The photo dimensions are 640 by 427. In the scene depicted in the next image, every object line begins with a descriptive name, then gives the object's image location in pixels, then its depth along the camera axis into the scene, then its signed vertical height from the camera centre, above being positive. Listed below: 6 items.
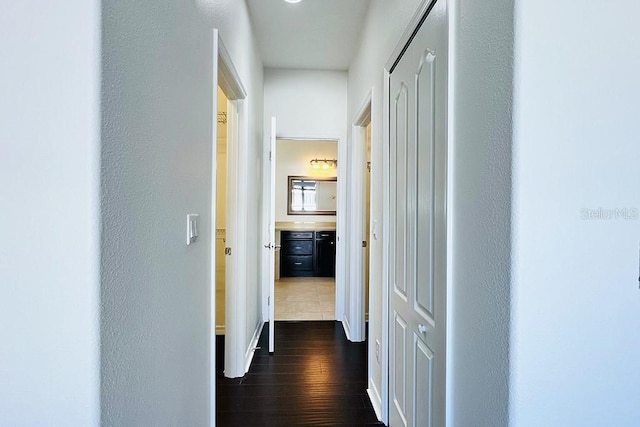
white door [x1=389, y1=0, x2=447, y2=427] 1.17 -0.06
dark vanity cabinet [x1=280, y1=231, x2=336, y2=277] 5.84 -0.73
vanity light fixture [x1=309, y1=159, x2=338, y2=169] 6.20 +0.90
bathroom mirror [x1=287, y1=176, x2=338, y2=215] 6.25 +0.29
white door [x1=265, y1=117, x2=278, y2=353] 2.73 -0.34
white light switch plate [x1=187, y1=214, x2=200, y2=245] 1.26 -0.07
